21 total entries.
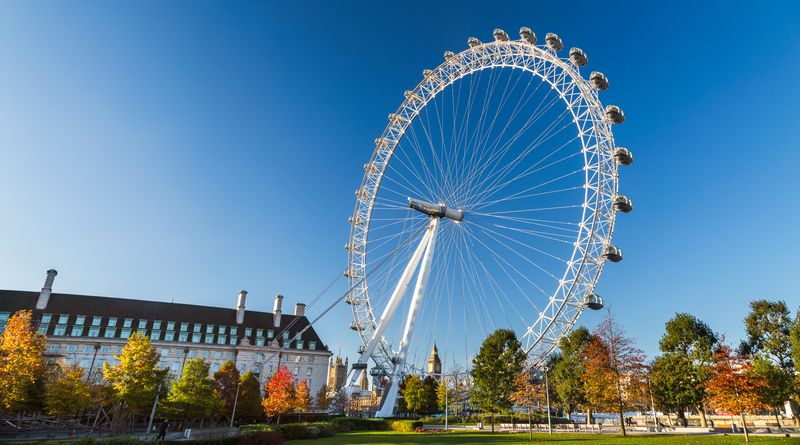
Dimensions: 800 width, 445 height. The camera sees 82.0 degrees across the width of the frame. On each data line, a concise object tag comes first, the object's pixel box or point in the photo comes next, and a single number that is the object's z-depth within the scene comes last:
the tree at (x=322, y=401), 71.81
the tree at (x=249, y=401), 57.25
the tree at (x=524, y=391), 49.09
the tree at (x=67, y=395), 40.75
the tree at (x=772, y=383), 35.95
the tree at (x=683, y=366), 49.56
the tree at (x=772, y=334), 47.65
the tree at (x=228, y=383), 55.42
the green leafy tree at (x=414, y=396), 79.00
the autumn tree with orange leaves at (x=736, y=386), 33.81
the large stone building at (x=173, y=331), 72.04
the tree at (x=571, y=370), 60.53
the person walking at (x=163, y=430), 31.77
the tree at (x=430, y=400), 80.45
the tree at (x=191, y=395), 45.53
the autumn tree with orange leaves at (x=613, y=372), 36.25
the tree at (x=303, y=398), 57.50
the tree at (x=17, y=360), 35.22
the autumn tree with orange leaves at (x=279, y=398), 55.09
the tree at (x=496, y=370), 50.19
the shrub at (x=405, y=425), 46.06
